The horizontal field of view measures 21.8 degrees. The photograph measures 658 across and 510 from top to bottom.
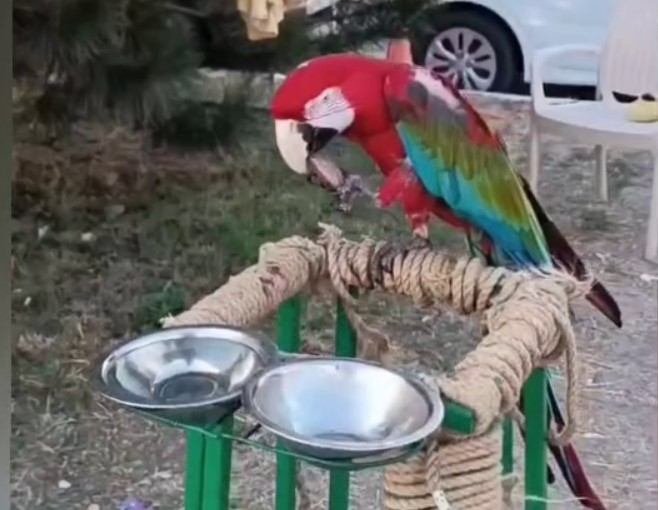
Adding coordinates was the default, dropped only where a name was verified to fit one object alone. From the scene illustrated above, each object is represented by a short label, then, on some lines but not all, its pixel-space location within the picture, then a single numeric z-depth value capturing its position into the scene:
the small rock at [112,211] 2.53
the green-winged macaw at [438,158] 2.19
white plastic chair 2.15
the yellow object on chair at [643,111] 2.17
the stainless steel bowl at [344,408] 1.77
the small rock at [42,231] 2.58
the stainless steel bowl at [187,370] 1.84
